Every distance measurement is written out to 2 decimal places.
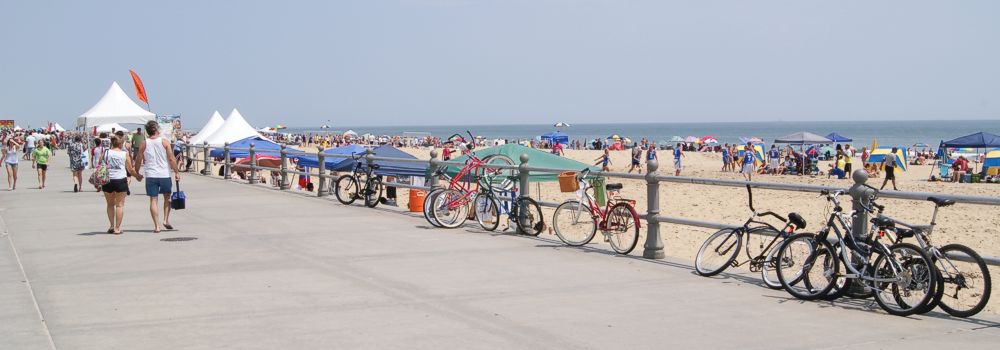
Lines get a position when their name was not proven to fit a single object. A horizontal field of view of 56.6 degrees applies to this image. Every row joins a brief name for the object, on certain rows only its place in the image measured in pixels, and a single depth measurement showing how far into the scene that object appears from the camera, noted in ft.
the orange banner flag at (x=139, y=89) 95.76
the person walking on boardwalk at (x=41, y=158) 71.82
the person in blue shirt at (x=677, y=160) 143.72
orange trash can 49.95
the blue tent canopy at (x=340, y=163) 64.49
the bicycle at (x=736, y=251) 26.66
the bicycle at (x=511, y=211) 39.68
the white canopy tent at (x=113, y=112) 109.19
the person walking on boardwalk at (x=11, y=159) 71.82
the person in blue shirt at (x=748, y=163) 127.34
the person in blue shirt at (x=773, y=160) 140.26
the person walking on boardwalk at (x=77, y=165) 65.72
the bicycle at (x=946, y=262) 21.70
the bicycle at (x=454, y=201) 41.78
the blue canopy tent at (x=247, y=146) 92.49
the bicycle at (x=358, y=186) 52.13
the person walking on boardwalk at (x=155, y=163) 39.99
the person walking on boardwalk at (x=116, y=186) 39.60
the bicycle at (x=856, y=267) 22.65
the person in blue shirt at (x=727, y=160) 152.15
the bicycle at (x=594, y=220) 33.68
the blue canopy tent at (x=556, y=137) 273.29
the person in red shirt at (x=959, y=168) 118.93
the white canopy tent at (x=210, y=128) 143.17
